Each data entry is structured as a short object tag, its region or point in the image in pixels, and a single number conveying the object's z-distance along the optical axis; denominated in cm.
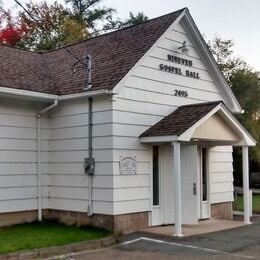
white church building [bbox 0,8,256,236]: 1281
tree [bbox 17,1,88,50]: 3173
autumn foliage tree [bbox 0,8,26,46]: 3262
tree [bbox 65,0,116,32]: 4163
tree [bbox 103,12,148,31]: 4222
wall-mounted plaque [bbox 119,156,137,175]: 1281
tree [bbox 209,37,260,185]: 2737
